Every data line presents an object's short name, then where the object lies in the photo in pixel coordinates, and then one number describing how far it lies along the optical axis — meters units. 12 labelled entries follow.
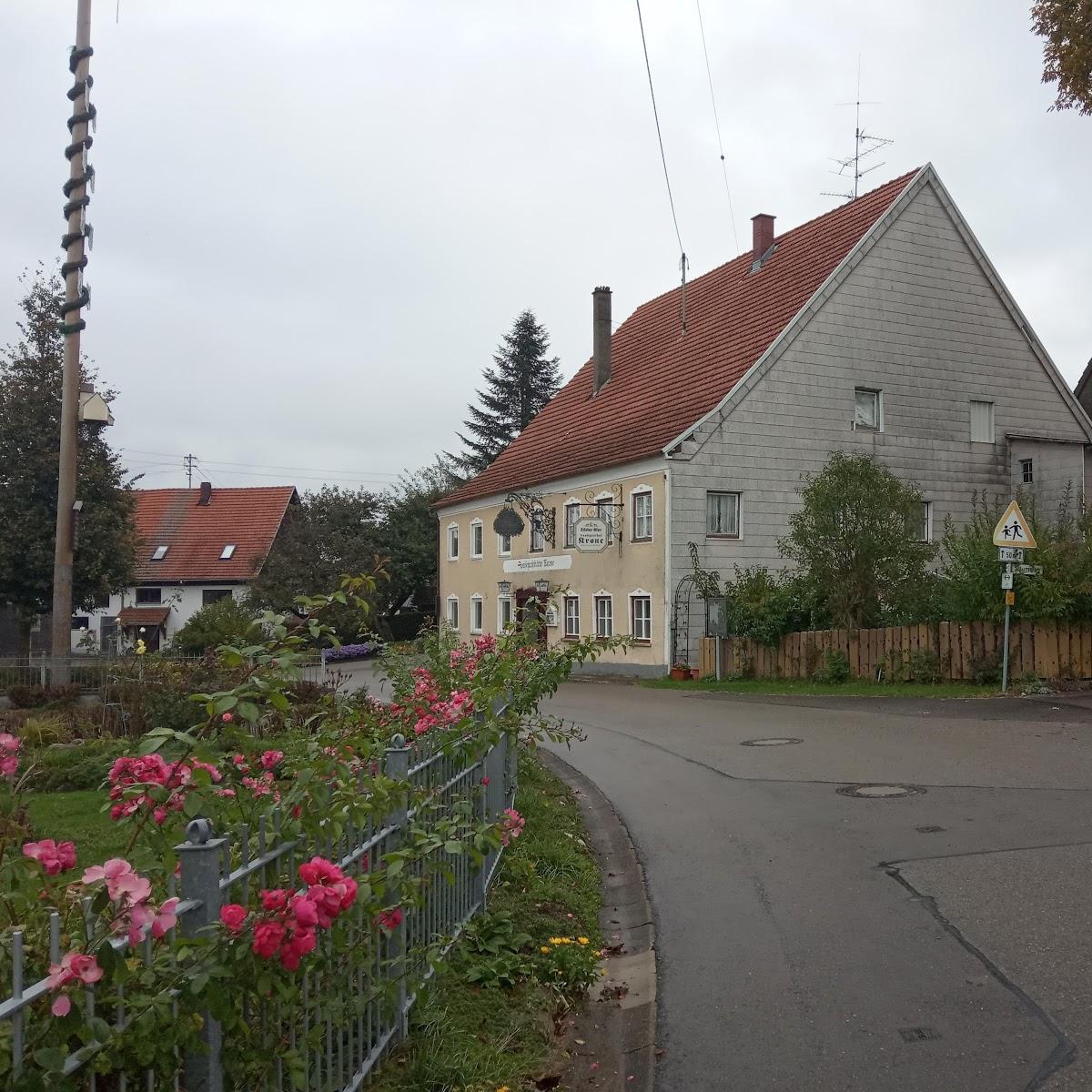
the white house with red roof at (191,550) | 55.91
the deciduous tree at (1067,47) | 15.18
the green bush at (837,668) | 21.22
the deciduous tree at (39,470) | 28.27
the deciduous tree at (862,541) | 21.31
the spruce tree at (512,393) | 58.78
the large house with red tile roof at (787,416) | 27.98
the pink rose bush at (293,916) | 2.64
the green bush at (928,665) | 19.36
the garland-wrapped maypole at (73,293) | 14.81
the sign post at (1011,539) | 16.75
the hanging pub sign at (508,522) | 32.59
